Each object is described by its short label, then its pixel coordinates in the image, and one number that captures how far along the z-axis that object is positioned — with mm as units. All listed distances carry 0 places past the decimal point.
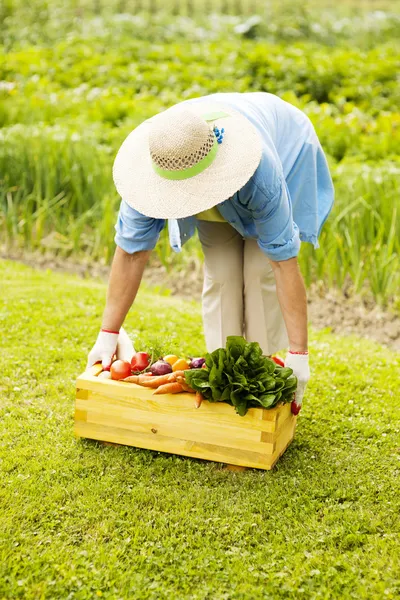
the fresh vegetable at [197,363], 3068
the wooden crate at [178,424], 2789
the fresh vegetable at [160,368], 2984
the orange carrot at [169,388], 2836
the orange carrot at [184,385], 2828
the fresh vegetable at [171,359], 3092
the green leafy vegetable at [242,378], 2727
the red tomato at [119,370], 2934
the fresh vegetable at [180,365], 3010
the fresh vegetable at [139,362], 3049
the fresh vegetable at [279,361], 3206
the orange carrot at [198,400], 2799
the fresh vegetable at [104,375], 2959
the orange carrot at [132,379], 2910
